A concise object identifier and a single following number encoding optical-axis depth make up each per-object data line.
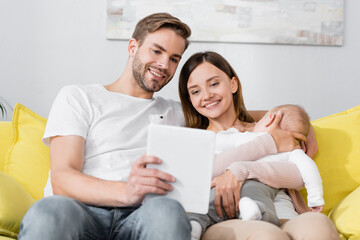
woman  1.41
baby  1.26
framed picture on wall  2.39
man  1.00
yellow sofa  1.66
